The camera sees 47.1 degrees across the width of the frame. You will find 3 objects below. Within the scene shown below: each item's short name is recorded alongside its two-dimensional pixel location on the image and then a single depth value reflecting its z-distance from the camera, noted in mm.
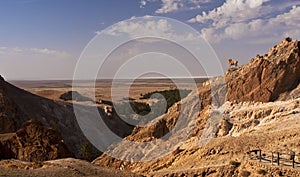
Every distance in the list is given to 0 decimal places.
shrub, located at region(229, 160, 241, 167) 19672
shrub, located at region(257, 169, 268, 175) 17652
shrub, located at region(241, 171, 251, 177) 18453
